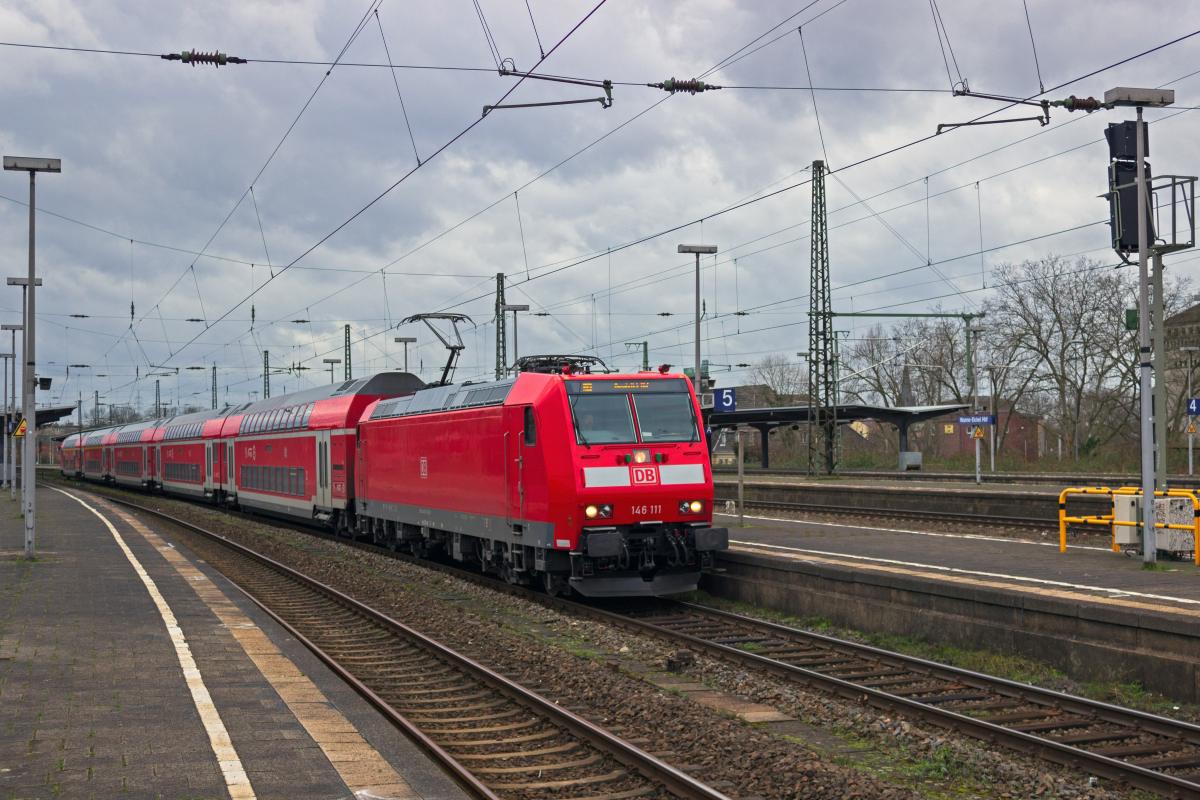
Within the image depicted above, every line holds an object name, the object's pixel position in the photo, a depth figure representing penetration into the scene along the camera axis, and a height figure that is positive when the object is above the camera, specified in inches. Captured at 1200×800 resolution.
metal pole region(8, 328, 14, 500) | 1829.5 +83.8
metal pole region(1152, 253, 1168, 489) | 877.2 +53.1
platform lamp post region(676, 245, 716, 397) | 1224.8 +205.9
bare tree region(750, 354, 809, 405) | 3754.9 +217.2
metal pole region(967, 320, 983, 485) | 1568.9 +89.8
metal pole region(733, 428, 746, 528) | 825.5 -36.6
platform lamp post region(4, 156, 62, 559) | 870.4 +92.2
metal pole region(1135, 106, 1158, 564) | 590.9 +28.6
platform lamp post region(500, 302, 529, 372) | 1518.2 +180.6
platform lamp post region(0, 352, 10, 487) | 2105.4 +99.1
